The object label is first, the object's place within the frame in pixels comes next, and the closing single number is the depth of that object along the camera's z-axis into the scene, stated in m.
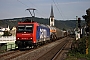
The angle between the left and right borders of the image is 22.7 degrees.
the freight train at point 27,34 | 25.34
